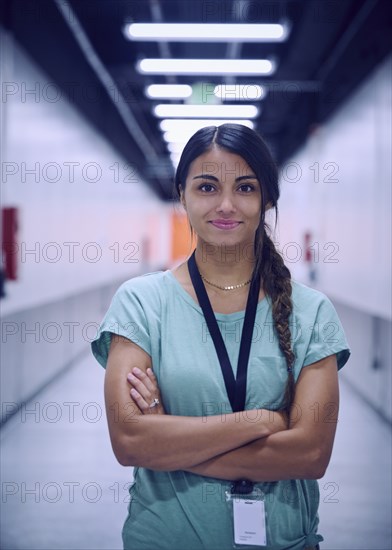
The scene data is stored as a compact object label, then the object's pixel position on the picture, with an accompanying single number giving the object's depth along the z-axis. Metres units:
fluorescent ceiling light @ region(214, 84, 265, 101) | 5.77
